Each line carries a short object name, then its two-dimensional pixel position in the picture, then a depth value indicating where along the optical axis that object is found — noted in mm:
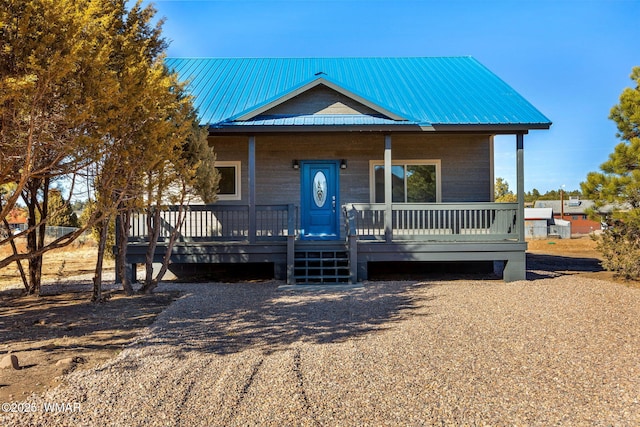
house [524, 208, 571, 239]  35928
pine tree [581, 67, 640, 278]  10000
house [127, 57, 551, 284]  10055
